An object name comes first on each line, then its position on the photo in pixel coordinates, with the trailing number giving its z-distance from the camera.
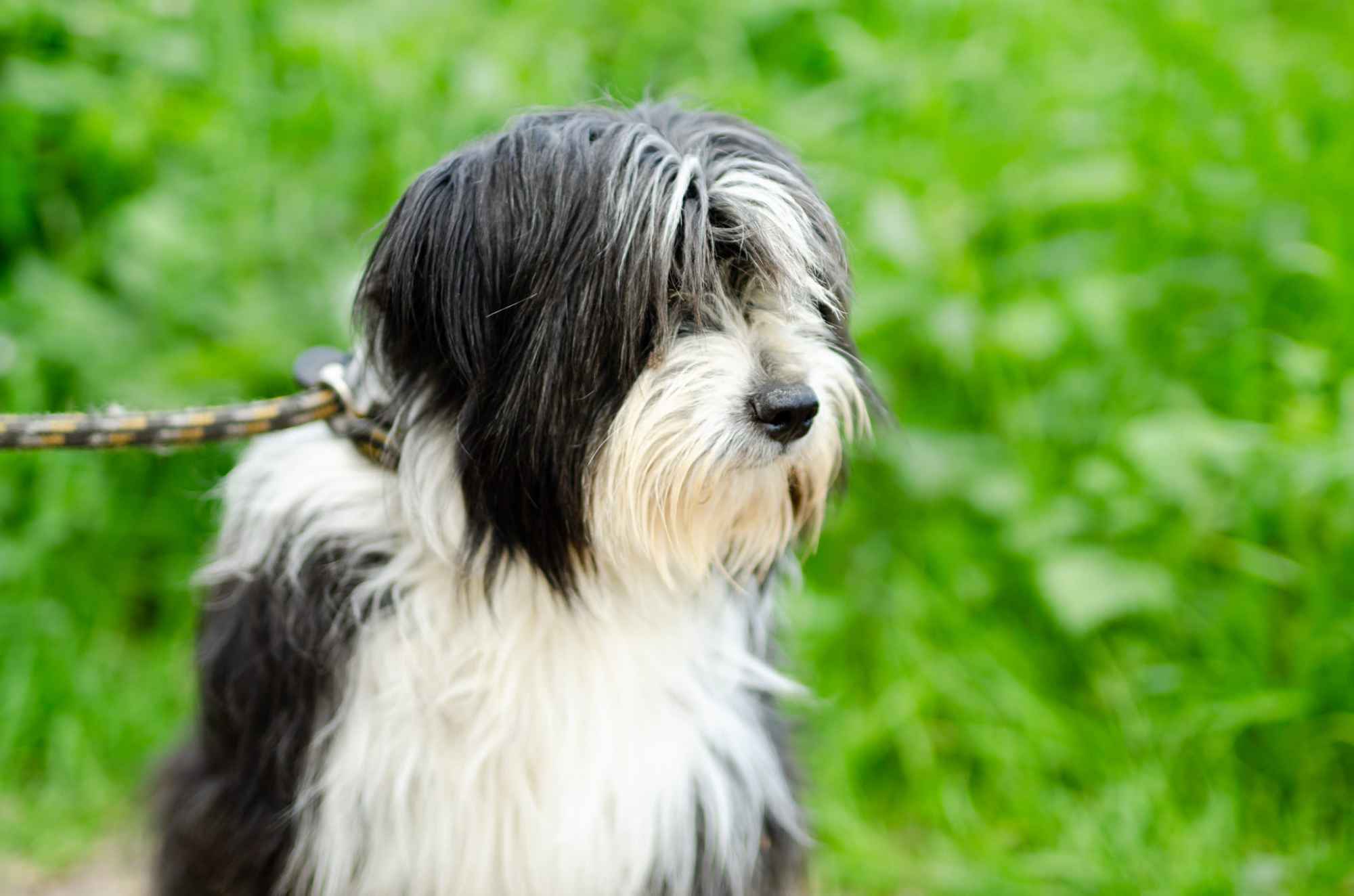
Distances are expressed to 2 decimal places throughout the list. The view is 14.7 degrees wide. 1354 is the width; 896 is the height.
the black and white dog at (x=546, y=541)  2.04
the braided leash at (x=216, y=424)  2.07
